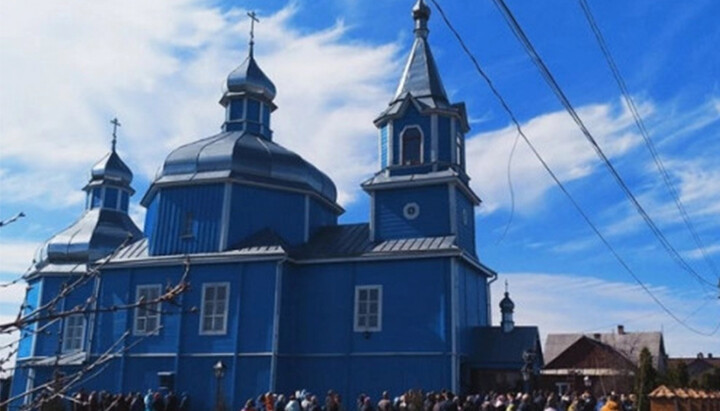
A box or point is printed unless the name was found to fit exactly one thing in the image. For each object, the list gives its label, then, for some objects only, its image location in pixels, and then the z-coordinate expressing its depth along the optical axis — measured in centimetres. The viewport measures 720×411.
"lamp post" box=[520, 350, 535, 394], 2316
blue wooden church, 2378
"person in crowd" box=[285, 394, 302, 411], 1872
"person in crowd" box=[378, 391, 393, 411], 1964
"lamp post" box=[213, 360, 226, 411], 2331
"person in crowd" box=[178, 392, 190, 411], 2422
